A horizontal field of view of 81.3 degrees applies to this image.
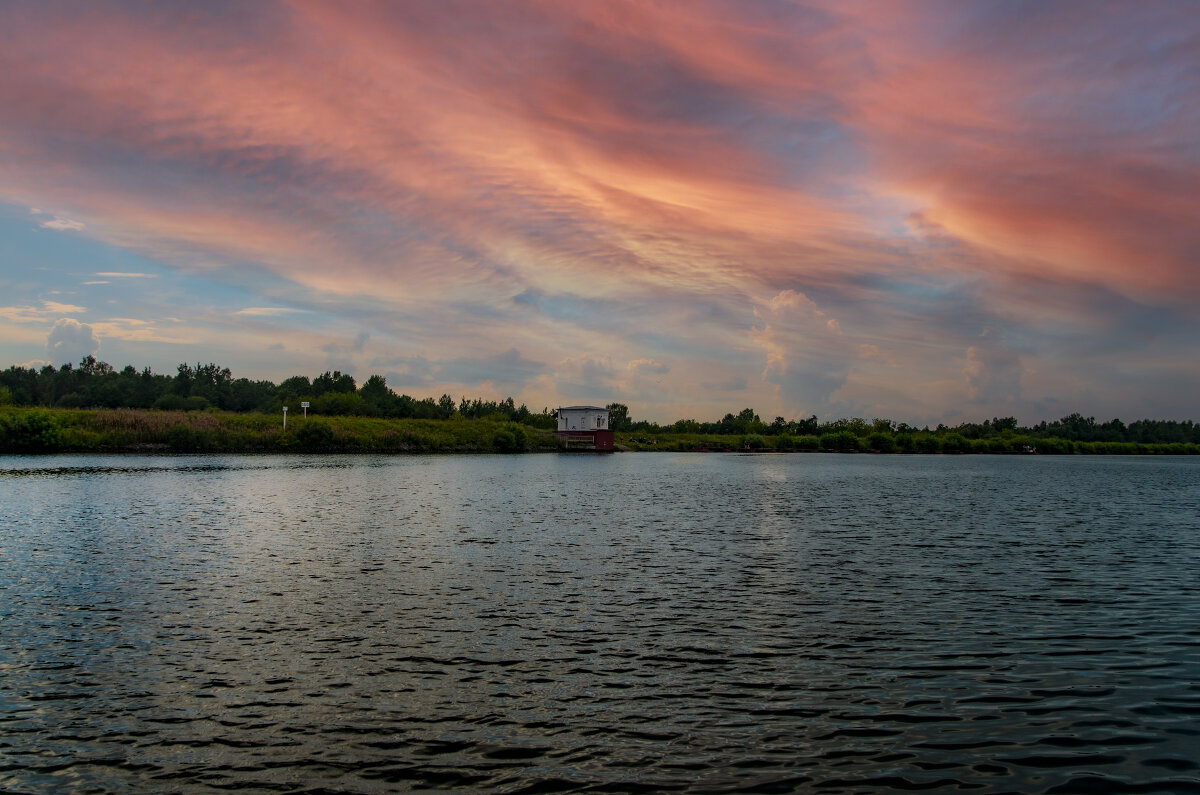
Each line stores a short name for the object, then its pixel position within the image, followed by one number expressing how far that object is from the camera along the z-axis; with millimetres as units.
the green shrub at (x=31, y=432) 116312
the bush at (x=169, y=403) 195125
